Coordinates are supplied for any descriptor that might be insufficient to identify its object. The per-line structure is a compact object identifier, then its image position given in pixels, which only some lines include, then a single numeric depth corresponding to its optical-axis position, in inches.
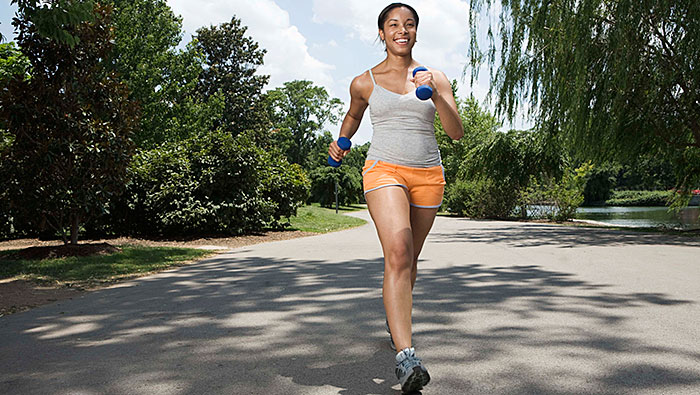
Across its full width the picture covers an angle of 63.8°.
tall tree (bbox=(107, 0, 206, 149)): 997.2
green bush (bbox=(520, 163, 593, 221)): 1019.3
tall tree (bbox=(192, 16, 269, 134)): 1695.4
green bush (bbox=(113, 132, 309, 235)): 586.9
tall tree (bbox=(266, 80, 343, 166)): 2480.3
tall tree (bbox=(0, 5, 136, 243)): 397.7
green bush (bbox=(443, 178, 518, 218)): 1187.9
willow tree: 518.6
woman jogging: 124.4
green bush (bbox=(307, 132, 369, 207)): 2042.3
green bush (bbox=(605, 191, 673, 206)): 2290.8
